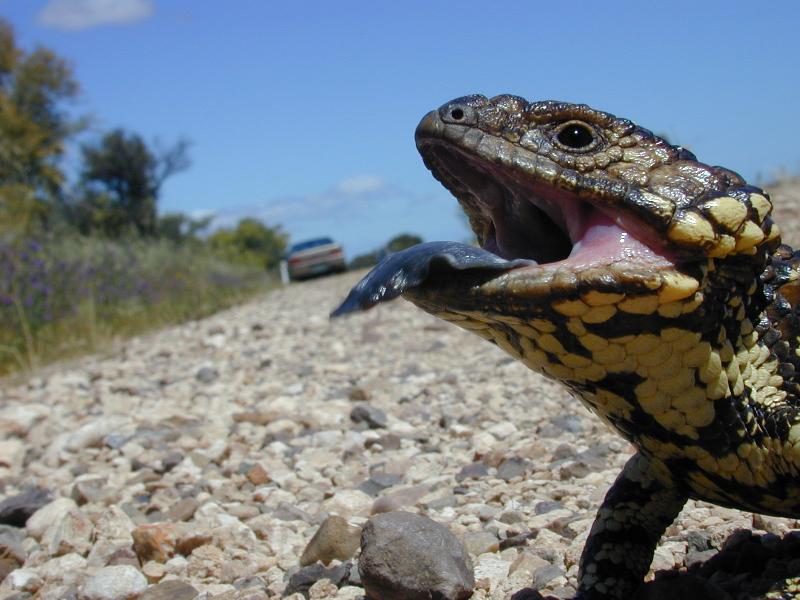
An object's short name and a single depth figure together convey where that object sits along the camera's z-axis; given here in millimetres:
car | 29938
